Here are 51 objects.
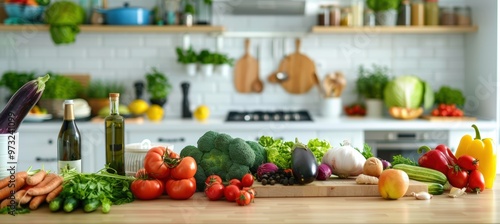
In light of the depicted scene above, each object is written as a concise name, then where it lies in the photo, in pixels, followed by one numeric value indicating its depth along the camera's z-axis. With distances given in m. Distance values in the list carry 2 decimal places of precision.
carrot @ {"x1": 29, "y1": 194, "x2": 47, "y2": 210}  2.38
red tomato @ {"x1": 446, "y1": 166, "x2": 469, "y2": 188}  2.69
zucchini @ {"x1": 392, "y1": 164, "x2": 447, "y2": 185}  2.70
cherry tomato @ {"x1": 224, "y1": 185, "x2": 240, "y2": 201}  2.51
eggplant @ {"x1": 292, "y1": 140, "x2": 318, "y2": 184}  2.56
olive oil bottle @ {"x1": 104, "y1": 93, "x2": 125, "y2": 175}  2.72
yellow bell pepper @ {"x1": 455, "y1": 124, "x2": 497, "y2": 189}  2.75
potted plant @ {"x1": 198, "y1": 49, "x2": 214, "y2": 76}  5.84
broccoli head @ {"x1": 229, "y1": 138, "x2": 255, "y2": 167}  2.63
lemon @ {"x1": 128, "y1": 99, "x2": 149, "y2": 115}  5.68
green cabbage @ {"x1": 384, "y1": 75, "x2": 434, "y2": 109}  5.68
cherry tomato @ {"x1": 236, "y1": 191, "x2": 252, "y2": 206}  2.46
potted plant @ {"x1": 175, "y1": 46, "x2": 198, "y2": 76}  5.86
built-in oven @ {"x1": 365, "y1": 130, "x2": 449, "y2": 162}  5.29
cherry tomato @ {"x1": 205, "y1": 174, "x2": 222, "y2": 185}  2.57
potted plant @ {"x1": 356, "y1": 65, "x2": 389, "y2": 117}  5.90
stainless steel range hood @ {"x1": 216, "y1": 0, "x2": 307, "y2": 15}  5.69
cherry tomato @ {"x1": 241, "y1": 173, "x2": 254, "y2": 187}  2.58
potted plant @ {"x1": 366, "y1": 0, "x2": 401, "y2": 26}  5.73
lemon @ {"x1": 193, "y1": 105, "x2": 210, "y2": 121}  5.60
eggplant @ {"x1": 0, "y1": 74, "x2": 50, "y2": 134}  2.51
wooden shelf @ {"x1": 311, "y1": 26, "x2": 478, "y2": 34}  5.70
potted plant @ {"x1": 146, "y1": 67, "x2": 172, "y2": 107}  5.80
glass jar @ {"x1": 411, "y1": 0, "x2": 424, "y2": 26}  5.80
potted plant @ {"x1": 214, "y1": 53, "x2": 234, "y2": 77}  5.85
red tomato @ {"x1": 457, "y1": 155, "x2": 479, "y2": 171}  2.67
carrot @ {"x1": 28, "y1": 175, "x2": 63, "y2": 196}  2.40
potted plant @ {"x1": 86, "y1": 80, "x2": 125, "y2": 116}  5.79
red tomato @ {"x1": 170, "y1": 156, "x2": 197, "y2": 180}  2.53
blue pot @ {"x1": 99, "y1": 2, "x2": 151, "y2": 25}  5.64
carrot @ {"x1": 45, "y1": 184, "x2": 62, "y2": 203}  2.40
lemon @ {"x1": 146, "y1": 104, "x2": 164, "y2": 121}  5.59
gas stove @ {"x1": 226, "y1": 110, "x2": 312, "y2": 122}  5.48
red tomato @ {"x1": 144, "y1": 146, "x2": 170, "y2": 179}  2.53
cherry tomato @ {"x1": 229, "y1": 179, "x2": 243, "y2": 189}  2.58
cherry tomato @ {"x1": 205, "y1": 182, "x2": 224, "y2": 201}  2.53
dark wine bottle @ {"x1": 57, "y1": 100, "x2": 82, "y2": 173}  2.70
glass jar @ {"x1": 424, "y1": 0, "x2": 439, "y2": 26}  5.84
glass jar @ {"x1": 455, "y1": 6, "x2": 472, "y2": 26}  5.81
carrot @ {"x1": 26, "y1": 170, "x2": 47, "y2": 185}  2.44
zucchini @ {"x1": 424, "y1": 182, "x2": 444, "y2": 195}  2.65
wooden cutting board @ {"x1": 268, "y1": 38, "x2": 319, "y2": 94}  6.05
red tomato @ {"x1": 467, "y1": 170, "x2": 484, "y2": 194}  2.67
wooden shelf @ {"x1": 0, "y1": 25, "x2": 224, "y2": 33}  5.64
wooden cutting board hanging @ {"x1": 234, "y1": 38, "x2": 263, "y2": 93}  6.05
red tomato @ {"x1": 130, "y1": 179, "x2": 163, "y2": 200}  2.53
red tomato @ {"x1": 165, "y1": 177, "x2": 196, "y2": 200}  2.54
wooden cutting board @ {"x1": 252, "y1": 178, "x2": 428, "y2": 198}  2.62
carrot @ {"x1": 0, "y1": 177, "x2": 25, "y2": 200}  2.39
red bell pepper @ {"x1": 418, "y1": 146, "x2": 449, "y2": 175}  2.76
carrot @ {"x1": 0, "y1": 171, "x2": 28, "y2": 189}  2.42
